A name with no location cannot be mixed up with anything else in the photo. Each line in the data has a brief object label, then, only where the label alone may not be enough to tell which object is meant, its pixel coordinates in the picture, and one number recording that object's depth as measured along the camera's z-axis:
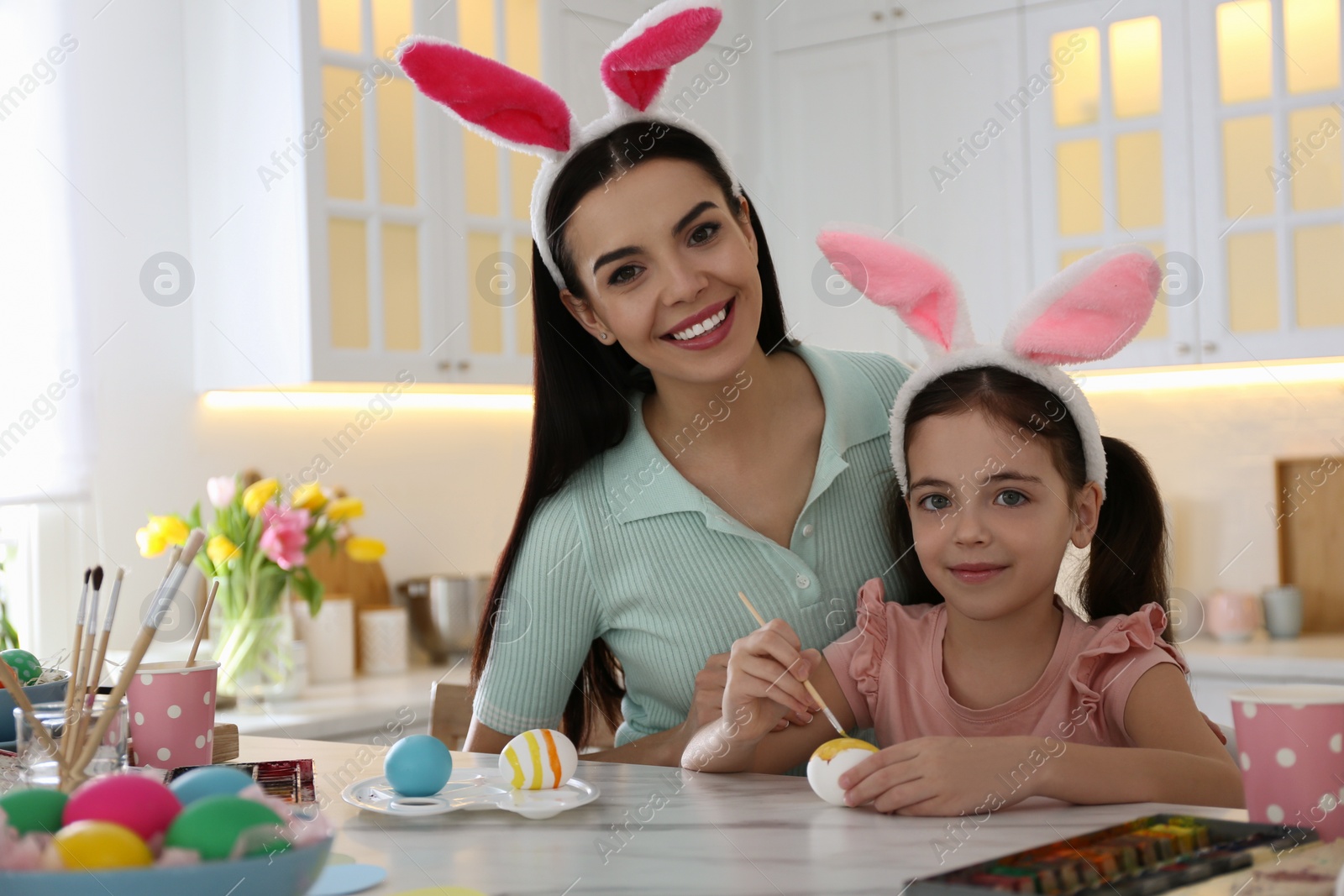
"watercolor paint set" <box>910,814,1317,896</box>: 0.77
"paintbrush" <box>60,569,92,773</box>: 1.11
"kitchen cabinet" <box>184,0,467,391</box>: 2.80
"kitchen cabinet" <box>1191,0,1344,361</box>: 3.00
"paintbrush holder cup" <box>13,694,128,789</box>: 1.05
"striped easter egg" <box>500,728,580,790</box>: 1.11
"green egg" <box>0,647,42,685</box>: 1.37
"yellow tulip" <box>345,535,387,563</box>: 3.04
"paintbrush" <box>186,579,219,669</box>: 1.25
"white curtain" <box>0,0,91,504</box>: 2.69
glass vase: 2.72
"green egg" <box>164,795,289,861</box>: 0.70
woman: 1.56
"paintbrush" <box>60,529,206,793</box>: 1.00
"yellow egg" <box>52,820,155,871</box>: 0.70
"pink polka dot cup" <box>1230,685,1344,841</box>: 0.90
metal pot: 3.22
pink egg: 0.72
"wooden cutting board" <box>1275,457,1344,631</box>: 3.25
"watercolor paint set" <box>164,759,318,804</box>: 1.12
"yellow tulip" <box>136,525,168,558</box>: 2.64
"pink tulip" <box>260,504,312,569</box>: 2.69
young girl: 1.31
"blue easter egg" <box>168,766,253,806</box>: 0.76
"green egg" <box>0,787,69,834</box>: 0.77
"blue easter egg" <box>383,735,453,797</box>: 1.11
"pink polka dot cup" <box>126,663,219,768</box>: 1.24
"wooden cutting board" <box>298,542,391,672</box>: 3.17
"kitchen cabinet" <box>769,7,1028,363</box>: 3.39
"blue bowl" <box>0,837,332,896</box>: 0.69
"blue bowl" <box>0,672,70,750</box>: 1.32
